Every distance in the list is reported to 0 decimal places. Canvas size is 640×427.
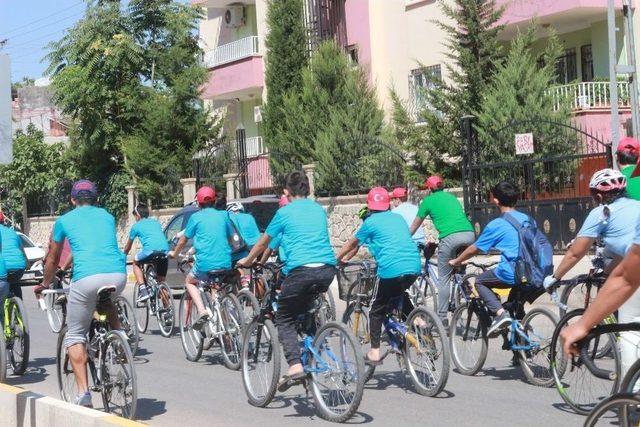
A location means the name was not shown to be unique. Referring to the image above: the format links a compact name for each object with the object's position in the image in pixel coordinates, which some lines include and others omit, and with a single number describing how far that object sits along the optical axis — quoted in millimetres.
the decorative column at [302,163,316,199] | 26111
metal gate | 20203
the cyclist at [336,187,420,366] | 9367
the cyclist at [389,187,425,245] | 14766
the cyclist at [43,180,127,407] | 8492
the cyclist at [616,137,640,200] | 9984
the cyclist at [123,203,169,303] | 14875
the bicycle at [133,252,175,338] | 14523
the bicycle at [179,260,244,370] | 11305
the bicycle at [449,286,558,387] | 9438
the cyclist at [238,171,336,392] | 8680
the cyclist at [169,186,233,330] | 12016
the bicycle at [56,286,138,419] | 8203
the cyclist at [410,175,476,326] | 13023
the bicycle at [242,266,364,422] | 8305
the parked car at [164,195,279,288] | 19469
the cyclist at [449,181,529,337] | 9727
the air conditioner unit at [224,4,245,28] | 39750
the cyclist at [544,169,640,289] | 8484
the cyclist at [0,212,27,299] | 11883
